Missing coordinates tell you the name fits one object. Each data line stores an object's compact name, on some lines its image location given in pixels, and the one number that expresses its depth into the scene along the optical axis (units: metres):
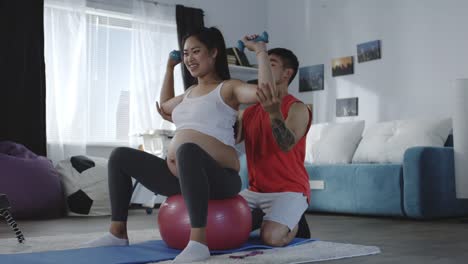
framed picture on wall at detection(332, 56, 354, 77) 5.24
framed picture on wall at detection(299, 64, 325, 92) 5.53
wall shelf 5.68
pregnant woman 2.03
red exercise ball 2.05
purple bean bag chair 4.09
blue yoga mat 1.88
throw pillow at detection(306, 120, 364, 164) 4.55
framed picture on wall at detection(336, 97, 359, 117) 5.19
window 5.12
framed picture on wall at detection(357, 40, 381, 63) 5.01
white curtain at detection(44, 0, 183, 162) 4.90
